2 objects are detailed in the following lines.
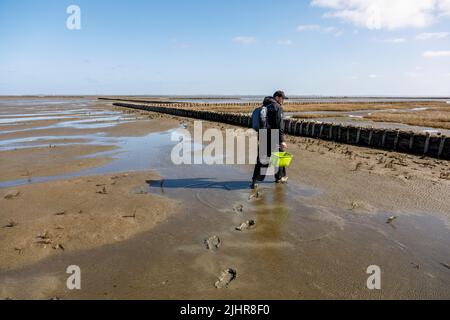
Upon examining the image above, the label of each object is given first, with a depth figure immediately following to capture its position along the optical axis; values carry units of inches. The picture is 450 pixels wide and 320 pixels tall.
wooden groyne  555.5
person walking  341.7
